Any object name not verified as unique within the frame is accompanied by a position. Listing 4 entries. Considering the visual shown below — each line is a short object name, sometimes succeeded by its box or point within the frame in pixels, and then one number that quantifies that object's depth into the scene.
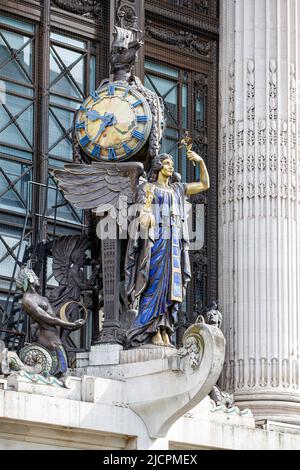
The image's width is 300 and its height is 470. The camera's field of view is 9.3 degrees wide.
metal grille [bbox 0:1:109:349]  33.22
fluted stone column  33.34
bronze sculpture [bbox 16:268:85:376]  28.86
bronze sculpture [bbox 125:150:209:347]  29.11
